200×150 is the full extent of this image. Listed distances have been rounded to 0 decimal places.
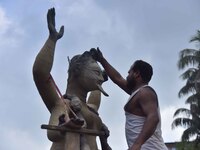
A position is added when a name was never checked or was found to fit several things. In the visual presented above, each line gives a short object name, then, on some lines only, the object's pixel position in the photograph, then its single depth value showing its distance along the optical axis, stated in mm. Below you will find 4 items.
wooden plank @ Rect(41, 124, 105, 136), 4650
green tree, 21625
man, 4098
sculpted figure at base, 4983
